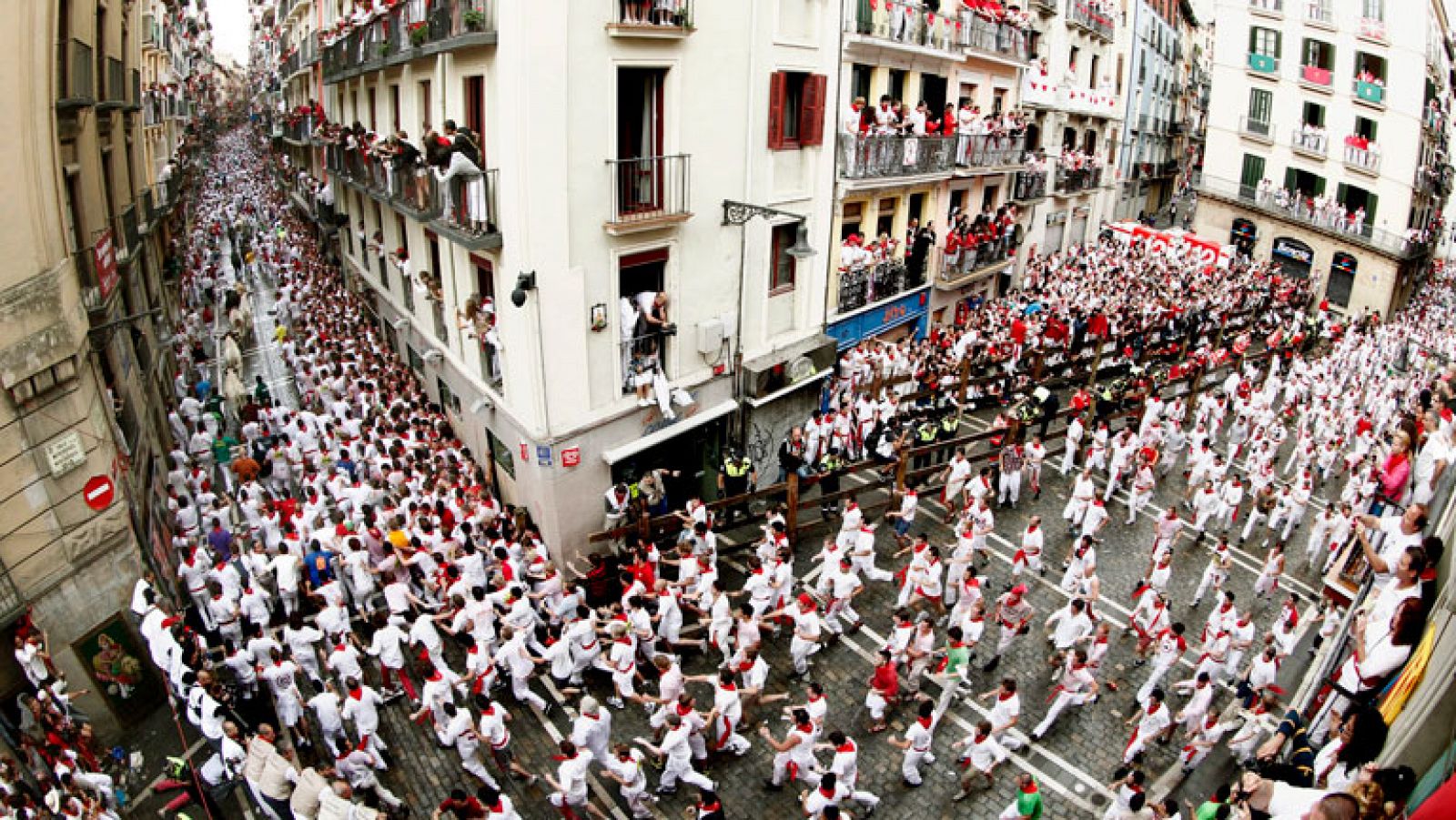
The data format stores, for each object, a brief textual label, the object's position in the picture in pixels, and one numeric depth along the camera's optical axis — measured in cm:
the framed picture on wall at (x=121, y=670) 1084
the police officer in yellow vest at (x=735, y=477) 1562
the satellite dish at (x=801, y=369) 1705
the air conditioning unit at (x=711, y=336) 1524
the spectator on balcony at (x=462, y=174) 1266
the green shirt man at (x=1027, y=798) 866
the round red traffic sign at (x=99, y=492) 1092
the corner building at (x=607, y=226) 1209
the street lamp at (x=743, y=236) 1406
